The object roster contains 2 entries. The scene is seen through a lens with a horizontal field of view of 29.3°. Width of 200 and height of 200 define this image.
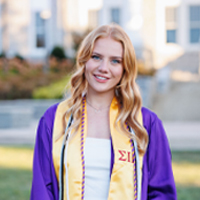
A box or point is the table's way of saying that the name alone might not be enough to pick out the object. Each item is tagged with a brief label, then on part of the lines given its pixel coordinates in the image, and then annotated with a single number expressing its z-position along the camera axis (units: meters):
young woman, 2.29
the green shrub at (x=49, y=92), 13.92
